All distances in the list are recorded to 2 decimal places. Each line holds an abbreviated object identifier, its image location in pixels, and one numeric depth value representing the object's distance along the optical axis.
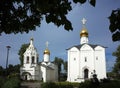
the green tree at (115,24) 2.28
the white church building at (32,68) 47.25
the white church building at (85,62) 43.75
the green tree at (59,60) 79.81
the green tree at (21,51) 54.84
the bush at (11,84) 17.81
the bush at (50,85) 20.23
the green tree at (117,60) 44.91
